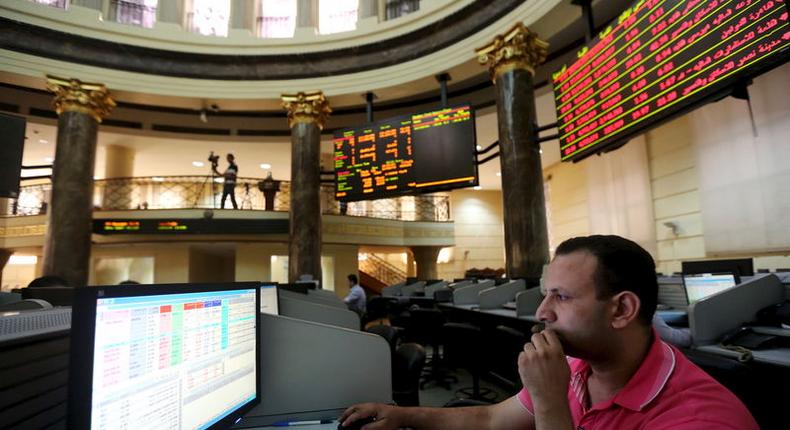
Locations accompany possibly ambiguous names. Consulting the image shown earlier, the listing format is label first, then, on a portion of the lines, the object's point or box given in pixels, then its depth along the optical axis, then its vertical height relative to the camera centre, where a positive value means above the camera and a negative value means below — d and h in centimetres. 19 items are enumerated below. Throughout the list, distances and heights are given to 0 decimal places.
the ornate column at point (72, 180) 693 +150
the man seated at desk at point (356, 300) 713 -68
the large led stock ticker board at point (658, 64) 307 +172
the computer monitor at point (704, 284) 302 -24
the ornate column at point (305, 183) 753 +148
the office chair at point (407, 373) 198 -55
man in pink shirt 90 -21
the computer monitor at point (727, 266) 337 -12
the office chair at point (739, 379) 135 -42
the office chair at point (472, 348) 393 -88
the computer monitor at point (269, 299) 223 -20
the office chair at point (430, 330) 484 -100
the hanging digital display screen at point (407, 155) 629 +170
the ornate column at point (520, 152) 565 +149
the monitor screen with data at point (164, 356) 76 -21
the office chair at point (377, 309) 756 -90
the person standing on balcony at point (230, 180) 962 +199
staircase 1569 -38
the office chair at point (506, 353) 349 -101
